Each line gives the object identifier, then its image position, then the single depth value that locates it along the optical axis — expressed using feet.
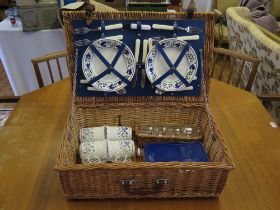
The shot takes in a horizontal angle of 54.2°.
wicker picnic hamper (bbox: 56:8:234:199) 2.39
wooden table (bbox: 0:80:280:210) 2.59
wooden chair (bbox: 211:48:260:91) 4.53
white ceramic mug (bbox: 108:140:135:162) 2.90
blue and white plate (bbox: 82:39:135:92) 3.16
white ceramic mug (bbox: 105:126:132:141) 3.10
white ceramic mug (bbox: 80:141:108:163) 2.85
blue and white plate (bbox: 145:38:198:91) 3.20
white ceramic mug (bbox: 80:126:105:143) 3.11
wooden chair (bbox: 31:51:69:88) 4.49
